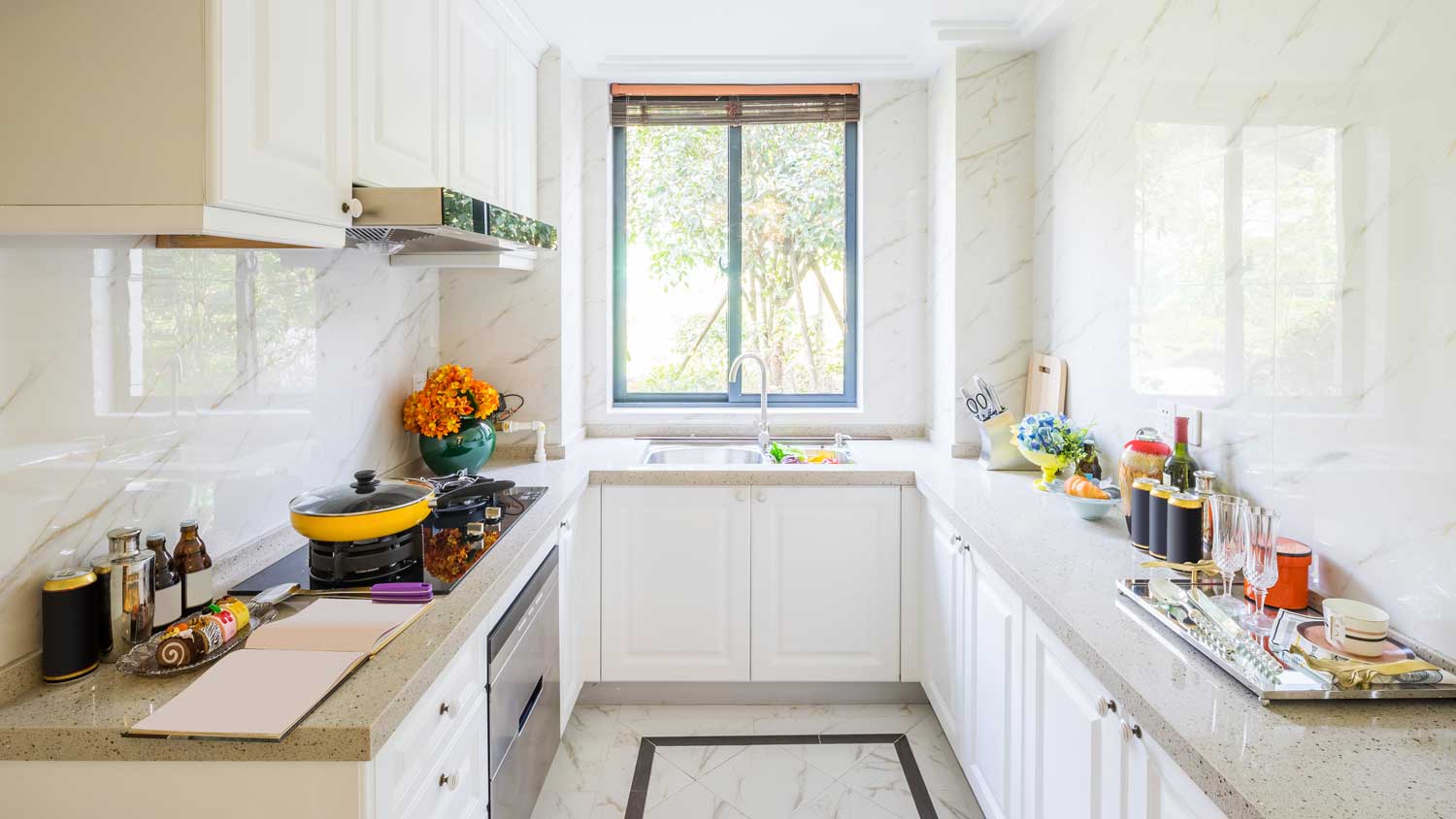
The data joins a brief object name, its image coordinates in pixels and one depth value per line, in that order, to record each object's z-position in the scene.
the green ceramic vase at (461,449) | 2.58
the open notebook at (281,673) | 1.12
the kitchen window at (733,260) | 3.57
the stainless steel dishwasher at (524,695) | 1.76
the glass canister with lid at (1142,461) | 2.02
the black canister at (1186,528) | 1.70
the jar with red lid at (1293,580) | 1.54
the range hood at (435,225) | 1.62
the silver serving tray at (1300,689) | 1.16
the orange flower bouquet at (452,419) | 2.55
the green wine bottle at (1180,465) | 1.94
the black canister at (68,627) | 1.25
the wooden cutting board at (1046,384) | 2.79
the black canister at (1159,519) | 1.76
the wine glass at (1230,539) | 1.46
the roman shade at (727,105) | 3.46
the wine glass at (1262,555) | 1.43
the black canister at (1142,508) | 1.86
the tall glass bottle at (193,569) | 1.47
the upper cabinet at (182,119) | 1.17
